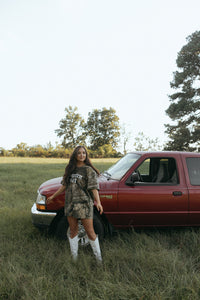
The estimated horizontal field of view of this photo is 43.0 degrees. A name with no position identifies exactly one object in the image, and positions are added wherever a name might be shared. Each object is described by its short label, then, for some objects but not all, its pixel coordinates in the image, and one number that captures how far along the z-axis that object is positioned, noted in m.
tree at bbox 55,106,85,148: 63.62
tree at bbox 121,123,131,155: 64.20
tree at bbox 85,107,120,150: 63.28
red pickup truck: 4.14
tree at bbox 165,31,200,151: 23.38
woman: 3.44
